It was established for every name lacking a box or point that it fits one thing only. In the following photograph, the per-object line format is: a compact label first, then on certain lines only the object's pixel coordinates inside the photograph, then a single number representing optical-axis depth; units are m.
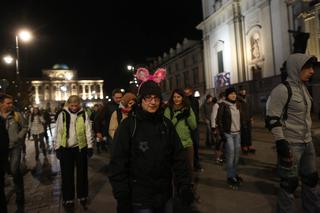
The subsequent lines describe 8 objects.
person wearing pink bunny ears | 1.83
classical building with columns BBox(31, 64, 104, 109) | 76.20
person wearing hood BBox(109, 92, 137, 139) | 3.60
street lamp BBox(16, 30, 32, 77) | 12.02
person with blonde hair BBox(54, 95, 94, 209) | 3.53
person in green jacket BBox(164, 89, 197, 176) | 3.73
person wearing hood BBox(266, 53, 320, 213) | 2.36
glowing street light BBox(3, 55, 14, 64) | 12.82
